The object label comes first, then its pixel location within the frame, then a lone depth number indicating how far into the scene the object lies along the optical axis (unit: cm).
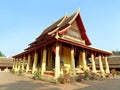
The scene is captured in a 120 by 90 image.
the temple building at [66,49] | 736
